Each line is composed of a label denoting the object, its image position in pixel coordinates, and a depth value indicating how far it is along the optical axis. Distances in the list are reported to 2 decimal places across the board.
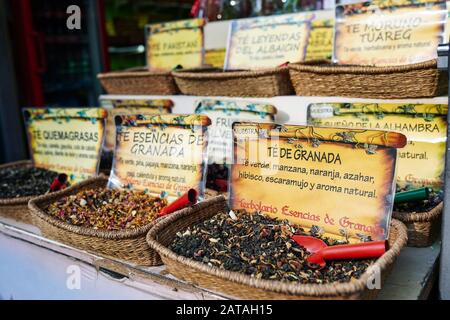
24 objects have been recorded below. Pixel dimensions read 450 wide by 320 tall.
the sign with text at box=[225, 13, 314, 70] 1.58
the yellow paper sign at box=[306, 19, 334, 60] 1.72
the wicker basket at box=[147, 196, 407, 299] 0.75
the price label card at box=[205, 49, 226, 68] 2.15
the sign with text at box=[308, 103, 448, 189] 1.20
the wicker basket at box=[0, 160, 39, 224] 1.37
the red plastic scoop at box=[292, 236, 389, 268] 0.88
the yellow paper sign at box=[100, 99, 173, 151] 1.74
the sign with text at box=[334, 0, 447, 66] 1.33
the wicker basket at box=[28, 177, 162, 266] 1.04
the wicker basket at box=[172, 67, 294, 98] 1.40
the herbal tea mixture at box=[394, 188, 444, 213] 1.13
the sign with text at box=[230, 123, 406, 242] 0.95
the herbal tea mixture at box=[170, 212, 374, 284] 0.88
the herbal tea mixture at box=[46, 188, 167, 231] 1.17
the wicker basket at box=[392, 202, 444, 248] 1.03
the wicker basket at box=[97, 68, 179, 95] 1.71
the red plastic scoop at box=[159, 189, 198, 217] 1.16
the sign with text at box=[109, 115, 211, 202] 1.26
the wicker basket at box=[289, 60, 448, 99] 1.16
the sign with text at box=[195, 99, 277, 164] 1.47
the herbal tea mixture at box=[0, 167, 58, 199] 1.50
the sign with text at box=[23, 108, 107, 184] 1.56
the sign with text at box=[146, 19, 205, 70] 1.84
